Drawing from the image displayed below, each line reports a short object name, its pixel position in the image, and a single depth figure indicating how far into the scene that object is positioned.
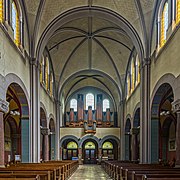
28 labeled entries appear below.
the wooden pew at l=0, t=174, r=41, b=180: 7.92
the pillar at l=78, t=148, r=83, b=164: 34.66
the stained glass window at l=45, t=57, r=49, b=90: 24.64
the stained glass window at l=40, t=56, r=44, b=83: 21.29
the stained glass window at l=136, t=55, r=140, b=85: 21.60
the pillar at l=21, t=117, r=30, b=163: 16.66
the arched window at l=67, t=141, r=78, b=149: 36.81
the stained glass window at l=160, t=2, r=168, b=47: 15.02
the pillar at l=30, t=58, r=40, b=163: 17.03
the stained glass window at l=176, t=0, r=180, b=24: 12.42
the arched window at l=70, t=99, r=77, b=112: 38.31
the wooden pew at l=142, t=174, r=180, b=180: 7.20
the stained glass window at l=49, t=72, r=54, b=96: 26.83
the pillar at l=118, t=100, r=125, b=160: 29.80
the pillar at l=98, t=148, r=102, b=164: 34.89
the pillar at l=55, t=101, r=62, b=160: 29.65
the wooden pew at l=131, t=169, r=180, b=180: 8.98
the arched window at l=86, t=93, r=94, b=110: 38.28
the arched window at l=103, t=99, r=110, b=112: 38.12
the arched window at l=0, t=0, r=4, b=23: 12.27
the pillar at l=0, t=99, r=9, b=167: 11.53
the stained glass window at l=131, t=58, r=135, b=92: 24.31
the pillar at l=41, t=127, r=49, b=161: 23.78
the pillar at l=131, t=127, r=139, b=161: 24.11
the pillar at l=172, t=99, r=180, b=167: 11.40
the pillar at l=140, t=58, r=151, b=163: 17.36
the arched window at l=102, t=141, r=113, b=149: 36.66
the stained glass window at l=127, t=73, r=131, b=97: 27.08
